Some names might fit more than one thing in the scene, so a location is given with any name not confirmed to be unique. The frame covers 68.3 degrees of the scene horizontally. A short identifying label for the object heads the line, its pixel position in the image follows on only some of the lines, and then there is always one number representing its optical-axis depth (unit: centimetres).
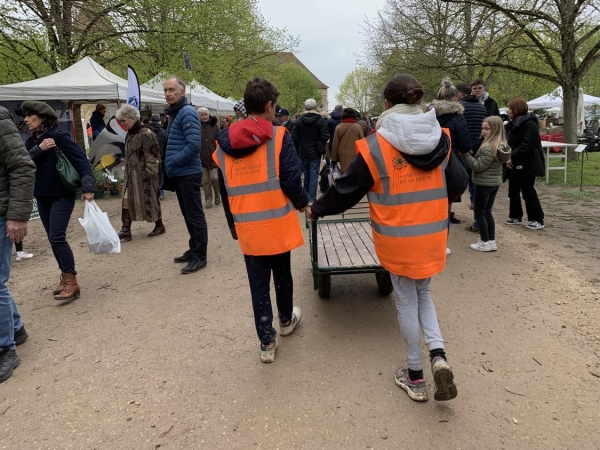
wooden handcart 360
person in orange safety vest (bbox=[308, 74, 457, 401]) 242
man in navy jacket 485
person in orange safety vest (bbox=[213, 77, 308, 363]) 285
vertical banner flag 901
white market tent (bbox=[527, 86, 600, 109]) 1916
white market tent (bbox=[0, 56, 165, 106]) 962
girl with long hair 521
